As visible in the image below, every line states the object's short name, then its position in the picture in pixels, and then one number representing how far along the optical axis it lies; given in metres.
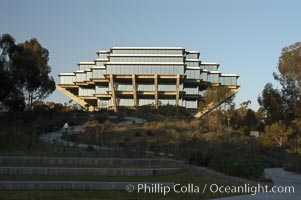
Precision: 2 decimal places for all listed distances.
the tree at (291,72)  41.00
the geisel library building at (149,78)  89.25
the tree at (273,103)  46.98
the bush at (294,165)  28.22
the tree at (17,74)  42.19
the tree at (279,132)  46.32
